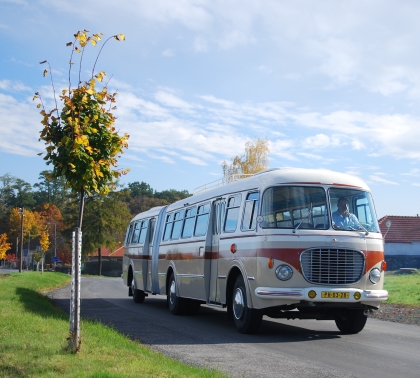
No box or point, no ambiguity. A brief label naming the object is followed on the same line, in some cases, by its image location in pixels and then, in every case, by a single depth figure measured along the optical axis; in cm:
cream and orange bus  1198
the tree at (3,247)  5879
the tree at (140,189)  13712
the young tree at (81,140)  908
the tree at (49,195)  14412
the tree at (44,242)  6166
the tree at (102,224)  8125
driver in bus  1261
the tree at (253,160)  6988
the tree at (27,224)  10488
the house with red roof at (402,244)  6612
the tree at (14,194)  14250
